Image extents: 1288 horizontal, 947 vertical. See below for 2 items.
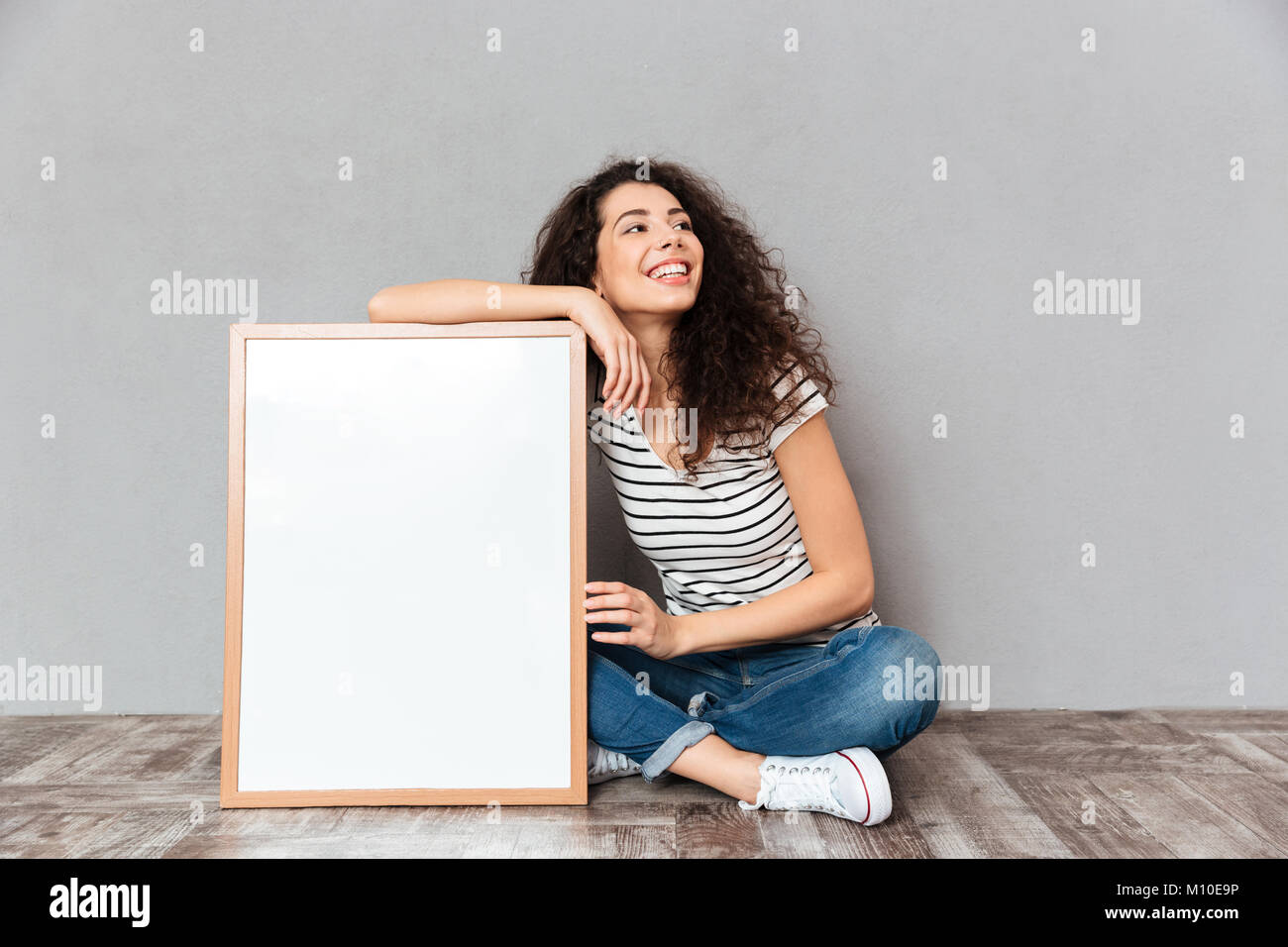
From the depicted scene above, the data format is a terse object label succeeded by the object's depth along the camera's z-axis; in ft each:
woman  4.42
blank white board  4.43
